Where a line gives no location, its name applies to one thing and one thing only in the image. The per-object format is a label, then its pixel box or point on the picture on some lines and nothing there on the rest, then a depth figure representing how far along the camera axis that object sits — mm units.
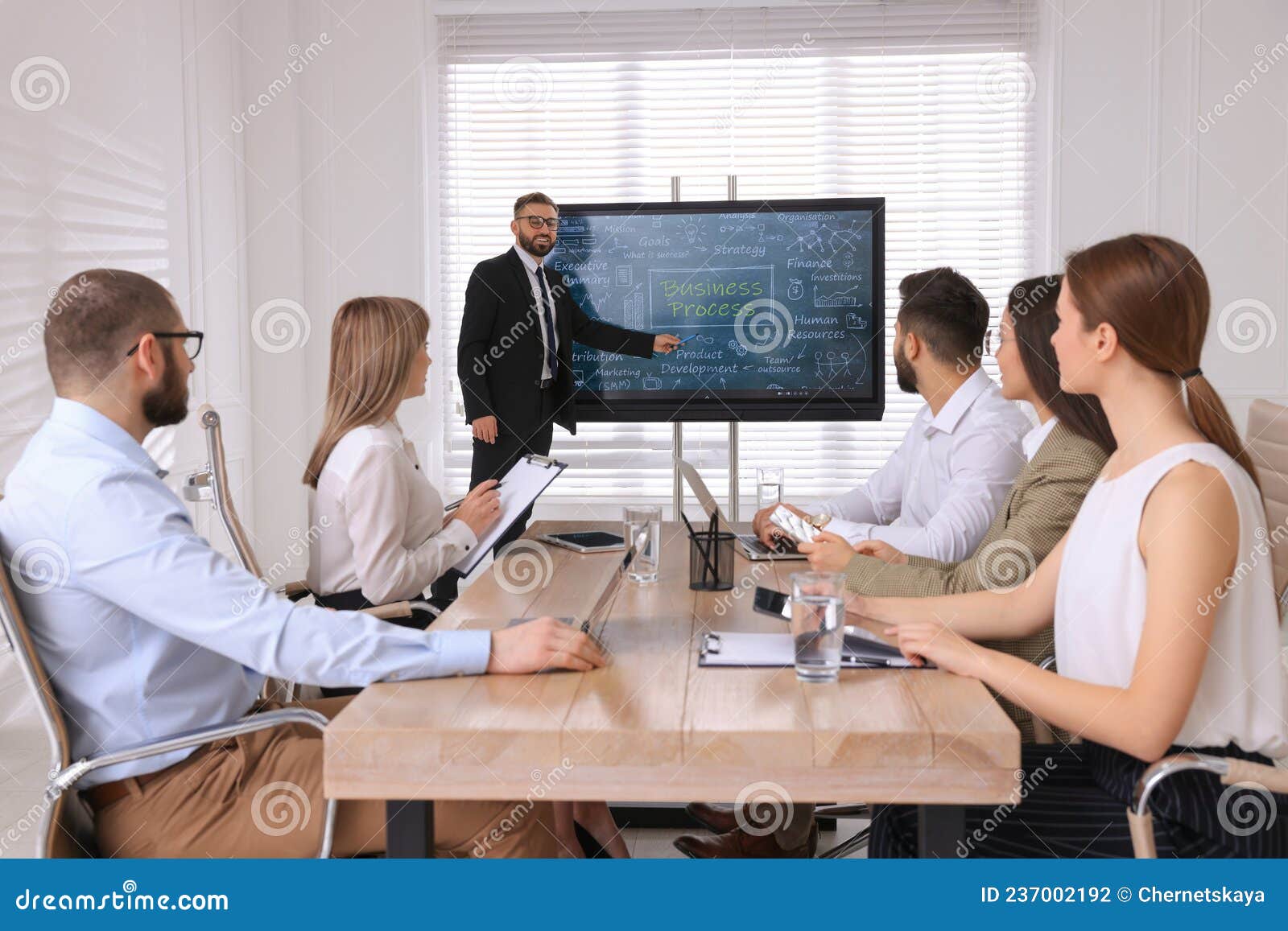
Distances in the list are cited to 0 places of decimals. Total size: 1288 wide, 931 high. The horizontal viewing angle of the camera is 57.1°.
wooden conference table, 1308
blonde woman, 2479
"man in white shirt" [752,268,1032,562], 2391
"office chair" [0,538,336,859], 1485
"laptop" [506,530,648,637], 1810
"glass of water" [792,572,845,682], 1508
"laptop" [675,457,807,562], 2195
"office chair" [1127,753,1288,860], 1351
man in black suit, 4410
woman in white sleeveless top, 1403
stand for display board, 4125
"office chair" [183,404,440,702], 2064
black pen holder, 2107
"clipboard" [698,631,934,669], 1588
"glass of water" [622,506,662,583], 2189
